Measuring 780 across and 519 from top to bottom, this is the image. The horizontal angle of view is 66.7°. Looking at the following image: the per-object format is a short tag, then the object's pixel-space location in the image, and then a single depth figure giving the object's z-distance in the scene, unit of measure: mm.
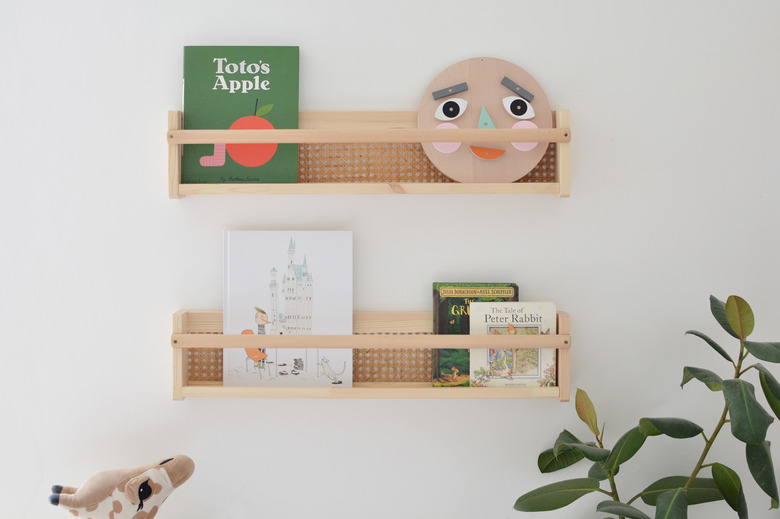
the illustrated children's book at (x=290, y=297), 1341
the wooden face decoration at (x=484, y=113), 1319
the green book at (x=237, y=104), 1333
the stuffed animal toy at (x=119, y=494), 1222
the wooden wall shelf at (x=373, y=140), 1267
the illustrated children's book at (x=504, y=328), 1317
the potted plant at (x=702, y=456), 1080
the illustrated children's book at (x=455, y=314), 1328
